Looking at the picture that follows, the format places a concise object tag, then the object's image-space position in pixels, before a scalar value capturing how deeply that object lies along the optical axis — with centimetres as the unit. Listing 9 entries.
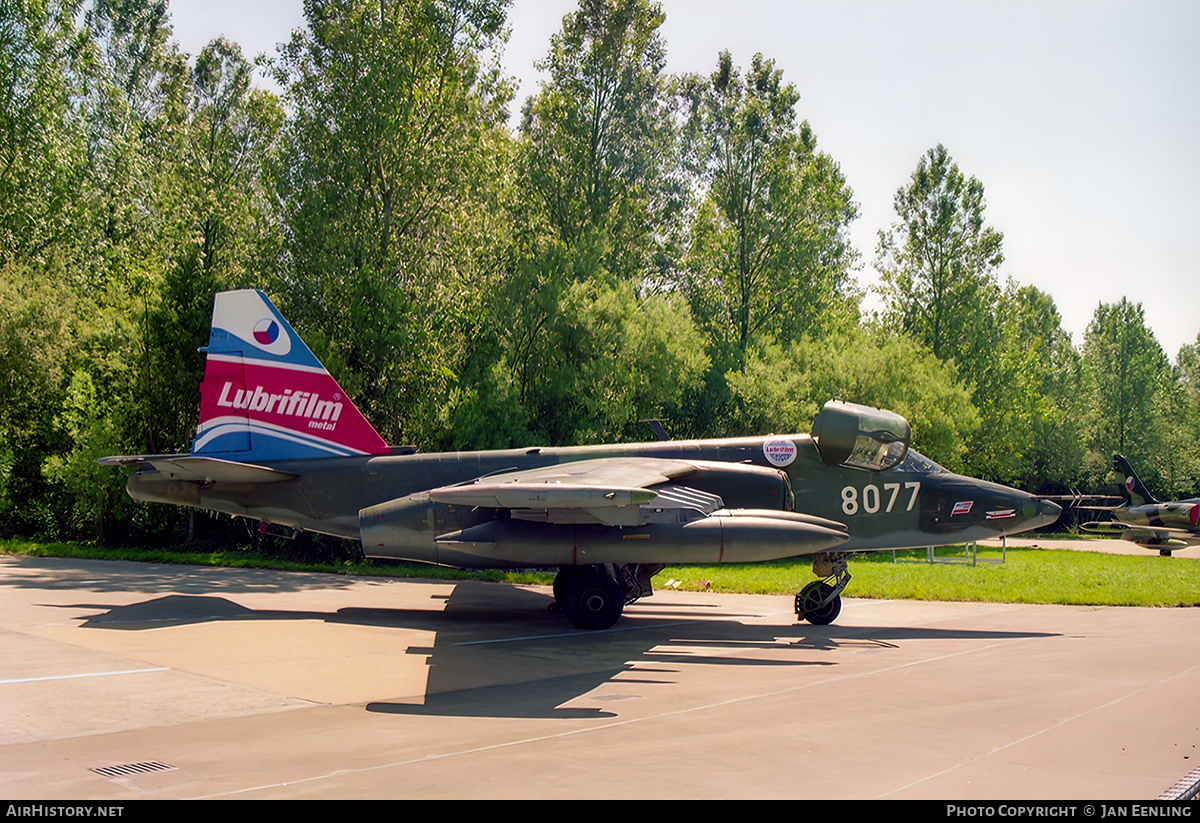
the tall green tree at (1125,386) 5975
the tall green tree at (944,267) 4372
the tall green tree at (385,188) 2339
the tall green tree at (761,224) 3613
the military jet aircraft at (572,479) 1208
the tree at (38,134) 2848
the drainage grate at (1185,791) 485
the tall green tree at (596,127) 3064
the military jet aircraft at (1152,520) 3178
